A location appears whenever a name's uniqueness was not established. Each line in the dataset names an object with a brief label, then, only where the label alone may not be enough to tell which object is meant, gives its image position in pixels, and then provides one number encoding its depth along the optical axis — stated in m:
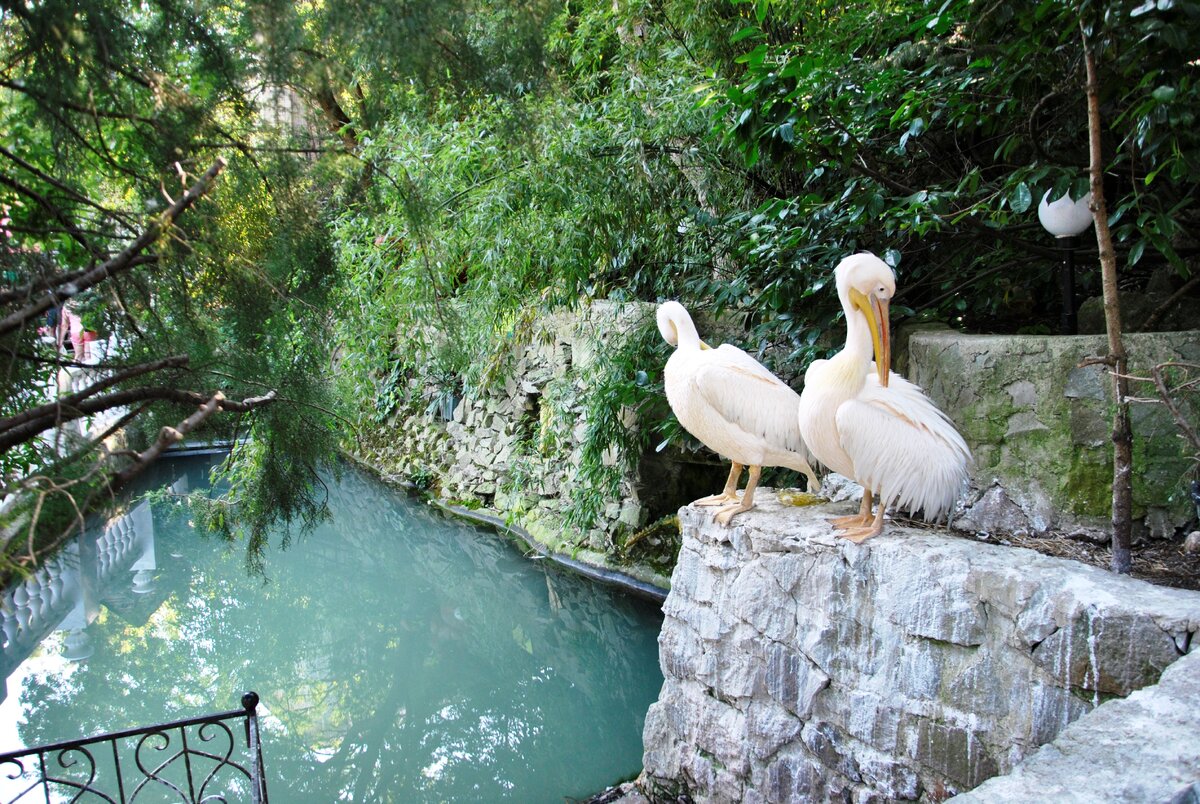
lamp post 2.56
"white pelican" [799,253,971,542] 2.13
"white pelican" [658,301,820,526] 2.57
